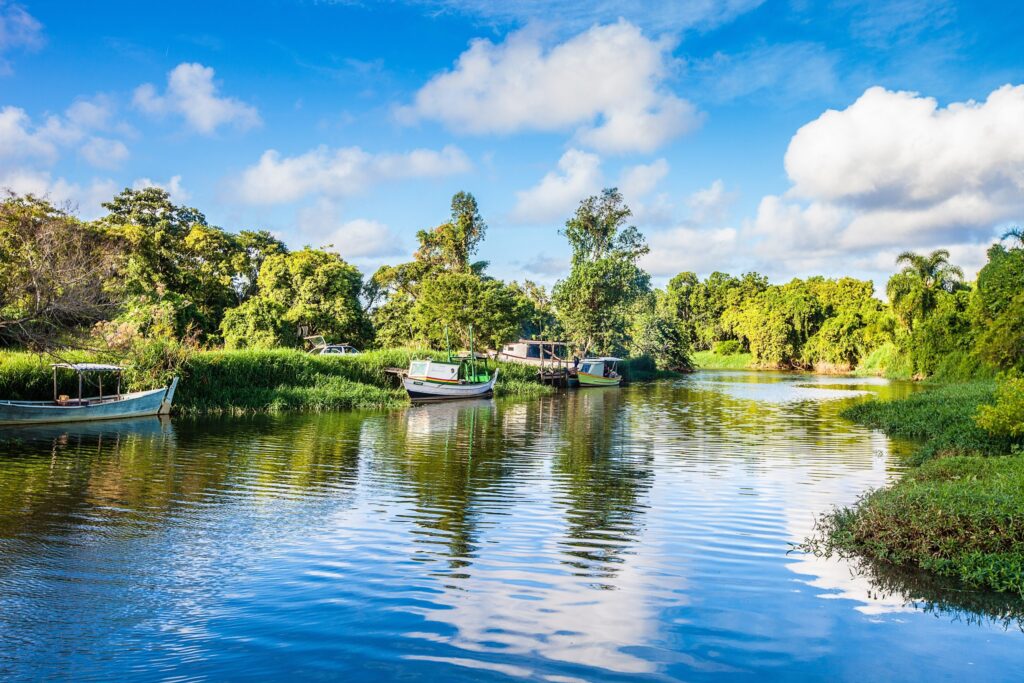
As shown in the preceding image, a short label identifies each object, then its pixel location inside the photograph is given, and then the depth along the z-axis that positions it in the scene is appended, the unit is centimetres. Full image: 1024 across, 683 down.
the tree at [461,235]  6322
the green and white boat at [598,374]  5634
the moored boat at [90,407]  2516
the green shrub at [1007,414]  1574
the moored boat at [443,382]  4016
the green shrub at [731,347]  10212
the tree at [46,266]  1914
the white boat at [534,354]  5597
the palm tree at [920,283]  5769
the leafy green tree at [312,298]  5022
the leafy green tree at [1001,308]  2806
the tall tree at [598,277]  6397
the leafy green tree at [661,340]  7550
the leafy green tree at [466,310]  5034
